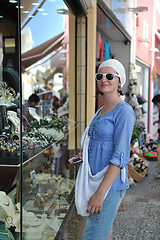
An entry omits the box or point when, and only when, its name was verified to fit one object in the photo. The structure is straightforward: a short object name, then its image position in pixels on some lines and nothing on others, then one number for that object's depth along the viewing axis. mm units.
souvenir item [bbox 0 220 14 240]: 1719
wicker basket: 5203
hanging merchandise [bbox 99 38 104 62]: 6394
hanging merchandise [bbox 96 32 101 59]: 6082
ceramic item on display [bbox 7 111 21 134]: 1732
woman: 1739
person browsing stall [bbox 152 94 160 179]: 5782
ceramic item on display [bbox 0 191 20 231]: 1756
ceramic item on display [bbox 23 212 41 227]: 2086
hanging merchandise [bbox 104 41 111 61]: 6695
